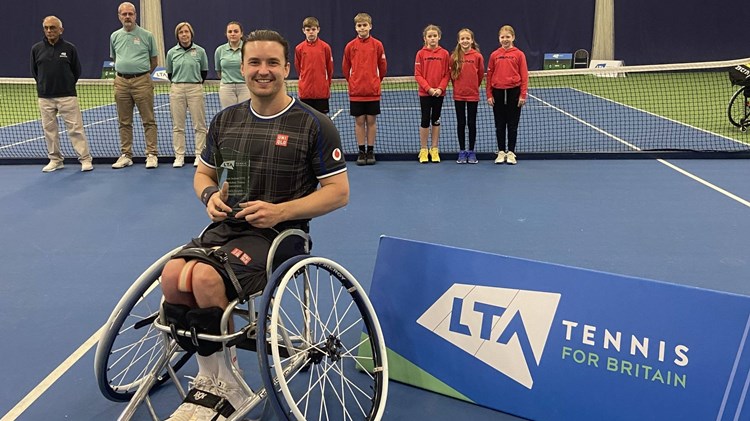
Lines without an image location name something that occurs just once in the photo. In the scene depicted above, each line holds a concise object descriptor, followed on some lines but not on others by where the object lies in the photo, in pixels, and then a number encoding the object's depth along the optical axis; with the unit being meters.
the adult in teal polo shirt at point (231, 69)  6.99
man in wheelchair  2.14
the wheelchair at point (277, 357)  2.03
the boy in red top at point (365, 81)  7.14
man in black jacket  6.88
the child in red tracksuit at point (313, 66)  7.07
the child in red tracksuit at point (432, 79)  7.12
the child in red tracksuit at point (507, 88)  6.91
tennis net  7.88
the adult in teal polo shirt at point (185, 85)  7.12
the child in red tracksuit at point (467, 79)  7.04
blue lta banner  2.12
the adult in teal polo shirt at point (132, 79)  7.05
